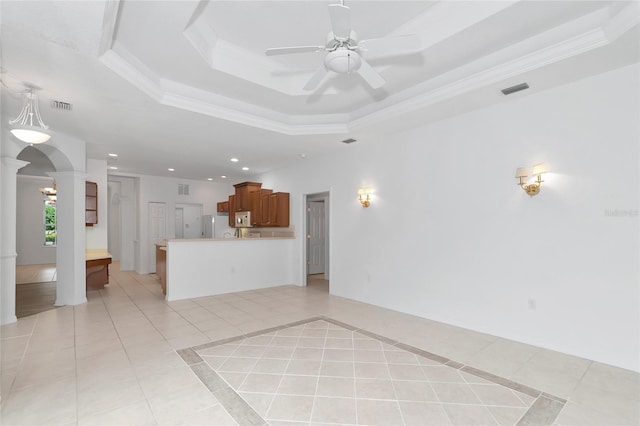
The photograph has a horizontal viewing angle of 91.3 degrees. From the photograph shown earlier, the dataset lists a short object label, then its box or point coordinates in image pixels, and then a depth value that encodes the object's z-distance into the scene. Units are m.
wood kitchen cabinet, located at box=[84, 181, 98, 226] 6.57
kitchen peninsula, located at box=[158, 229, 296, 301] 5.66
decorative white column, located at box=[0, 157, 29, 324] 4.05
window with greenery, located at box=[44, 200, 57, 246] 10.74
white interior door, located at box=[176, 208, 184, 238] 9.51
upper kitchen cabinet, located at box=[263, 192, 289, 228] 7.45
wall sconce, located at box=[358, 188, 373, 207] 5.41
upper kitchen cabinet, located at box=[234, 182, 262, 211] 7.75
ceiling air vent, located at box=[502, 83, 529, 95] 3.31
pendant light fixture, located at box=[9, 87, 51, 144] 3.03
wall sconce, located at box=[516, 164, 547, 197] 3.40
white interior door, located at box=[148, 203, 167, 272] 8.77
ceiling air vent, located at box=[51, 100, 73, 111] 3.64
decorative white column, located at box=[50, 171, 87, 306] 5.08
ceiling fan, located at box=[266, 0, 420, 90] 2.29
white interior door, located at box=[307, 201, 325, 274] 8.02
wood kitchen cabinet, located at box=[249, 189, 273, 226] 7.71
